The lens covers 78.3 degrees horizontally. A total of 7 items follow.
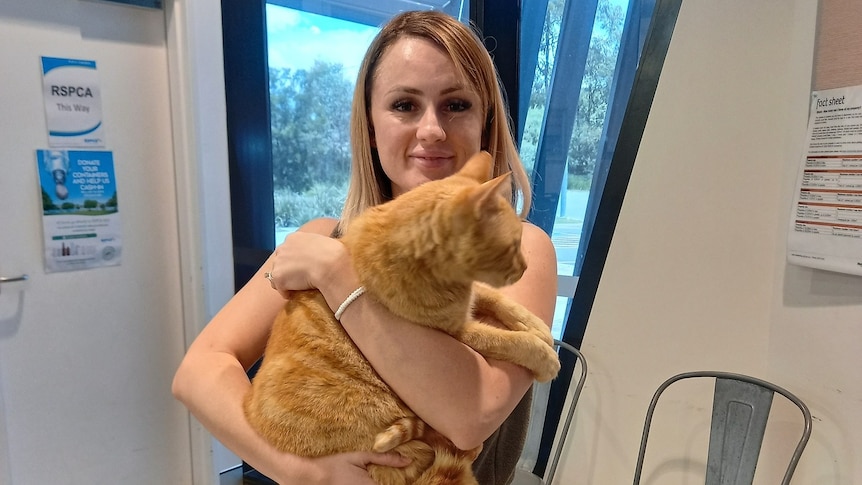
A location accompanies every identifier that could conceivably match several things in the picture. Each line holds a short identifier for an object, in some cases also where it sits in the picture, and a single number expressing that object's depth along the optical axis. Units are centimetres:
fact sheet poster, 146
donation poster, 215
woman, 84
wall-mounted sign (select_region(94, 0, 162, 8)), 226
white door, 208
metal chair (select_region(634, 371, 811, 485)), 169
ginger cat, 81
